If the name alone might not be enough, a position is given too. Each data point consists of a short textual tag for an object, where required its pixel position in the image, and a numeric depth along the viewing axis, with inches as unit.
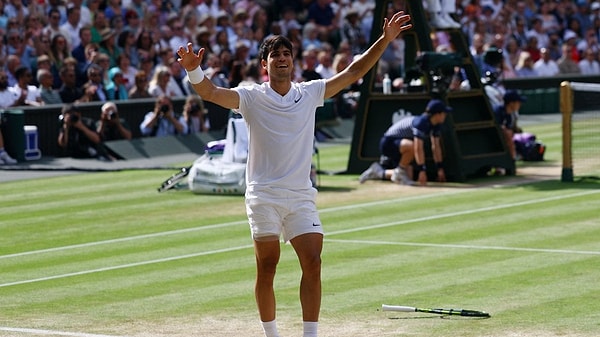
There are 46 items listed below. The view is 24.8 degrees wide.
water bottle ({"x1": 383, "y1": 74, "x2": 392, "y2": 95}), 864.9
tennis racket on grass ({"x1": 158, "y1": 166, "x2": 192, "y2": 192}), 772.6
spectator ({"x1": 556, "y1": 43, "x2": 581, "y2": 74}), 1413.6
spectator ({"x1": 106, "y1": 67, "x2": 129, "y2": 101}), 1016.2
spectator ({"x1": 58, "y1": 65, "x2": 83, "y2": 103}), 991.0
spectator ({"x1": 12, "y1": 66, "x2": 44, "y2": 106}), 962.1
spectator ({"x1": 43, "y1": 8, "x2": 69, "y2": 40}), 1042.1
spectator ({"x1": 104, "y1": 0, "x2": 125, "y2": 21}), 1127.0
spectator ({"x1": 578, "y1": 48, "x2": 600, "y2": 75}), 1432.1
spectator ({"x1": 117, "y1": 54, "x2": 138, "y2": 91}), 1045.8
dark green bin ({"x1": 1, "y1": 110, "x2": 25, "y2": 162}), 920.9
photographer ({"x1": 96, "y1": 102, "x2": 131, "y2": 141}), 956.6
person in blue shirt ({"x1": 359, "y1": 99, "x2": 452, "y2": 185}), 778.2
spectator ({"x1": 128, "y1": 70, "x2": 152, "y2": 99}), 1024.3
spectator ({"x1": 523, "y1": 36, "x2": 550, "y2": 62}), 1445.6
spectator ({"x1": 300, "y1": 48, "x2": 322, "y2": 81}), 1143.6
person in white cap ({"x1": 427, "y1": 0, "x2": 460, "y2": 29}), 842.2
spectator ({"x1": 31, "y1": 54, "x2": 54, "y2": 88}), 984.9
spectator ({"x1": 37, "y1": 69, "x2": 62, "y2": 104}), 984.9
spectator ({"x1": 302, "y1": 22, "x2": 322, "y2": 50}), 1286.9
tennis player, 344.5
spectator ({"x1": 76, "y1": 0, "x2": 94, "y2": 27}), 1085.8
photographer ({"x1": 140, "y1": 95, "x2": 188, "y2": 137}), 1002.7
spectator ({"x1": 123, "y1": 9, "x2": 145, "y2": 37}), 1115.3
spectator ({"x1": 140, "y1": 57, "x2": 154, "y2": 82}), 1068.5
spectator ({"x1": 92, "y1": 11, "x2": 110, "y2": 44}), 1076.5
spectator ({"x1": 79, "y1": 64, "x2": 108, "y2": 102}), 987.9
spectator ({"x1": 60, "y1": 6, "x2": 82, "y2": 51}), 1064.3
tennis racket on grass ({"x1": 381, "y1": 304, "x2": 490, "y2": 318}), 396.2
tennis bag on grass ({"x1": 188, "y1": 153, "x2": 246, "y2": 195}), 742.5
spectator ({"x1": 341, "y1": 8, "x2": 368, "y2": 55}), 1322.6
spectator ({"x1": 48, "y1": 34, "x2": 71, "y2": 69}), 1019.9
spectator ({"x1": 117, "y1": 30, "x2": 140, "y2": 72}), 1084.5
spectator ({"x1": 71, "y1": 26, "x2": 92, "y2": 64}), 1044.5
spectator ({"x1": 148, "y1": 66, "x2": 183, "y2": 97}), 1046.4
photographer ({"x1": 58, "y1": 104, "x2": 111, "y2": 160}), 943.7
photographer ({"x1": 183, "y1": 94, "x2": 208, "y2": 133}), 1024.2
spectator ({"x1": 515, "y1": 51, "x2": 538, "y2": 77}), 1389.0
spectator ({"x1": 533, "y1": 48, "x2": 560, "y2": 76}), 1398.9
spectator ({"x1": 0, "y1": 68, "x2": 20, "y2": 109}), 951.0
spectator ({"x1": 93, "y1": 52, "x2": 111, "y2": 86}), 1010.1
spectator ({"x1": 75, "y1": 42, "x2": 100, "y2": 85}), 1013.8
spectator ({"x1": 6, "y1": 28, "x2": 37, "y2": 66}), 1011.3
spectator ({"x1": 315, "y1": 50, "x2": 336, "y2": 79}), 1186.0
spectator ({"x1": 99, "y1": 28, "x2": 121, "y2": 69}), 1063.6
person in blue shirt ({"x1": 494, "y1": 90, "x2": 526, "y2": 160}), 877.2
